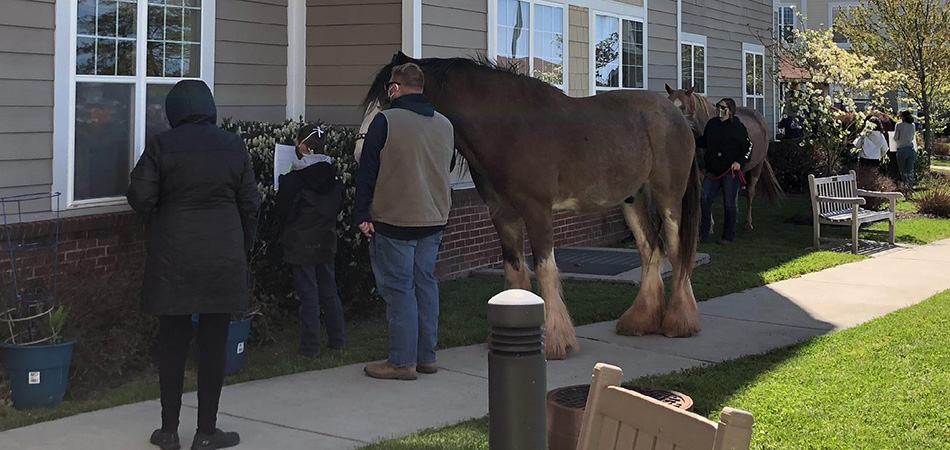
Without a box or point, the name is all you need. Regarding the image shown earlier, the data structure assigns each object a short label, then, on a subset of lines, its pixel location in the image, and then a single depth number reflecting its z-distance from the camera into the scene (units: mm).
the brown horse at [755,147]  15359
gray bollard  3260
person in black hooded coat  5156
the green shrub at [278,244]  7969
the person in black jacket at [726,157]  14484
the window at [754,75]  21172
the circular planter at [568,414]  4633
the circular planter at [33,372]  5965
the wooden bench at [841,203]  13922
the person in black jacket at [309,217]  7398
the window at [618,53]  14031
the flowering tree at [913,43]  25594
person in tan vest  6609
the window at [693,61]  17891
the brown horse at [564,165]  7387
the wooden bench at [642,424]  2576
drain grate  11641
